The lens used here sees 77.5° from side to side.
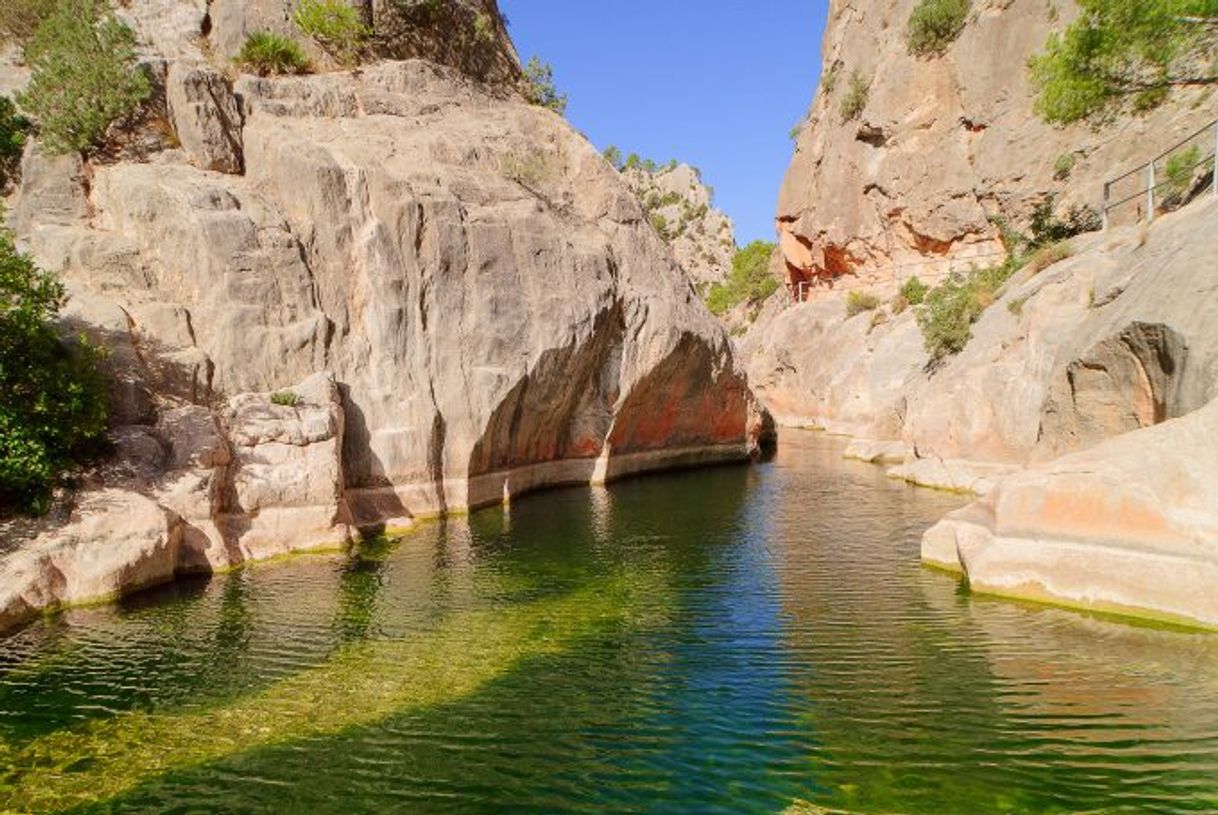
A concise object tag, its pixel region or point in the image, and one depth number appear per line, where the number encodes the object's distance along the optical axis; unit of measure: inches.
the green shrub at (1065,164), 1510.8
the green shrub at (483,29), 1396.4
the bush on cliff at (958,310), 1257.4
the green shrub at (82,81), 908.0
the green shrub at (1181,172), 850.1
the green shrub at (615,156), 3588.1
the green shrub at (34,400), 594.9
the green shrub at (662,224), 3737.2
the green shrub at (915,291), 1854.1
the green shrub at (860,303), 2111.2
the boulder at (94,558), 559.8
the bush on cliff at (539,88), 1526.8
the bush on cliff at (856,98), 2156.7
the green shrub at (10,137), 923.4
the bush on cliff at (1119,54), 762.2
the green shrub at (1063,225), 1312.6
